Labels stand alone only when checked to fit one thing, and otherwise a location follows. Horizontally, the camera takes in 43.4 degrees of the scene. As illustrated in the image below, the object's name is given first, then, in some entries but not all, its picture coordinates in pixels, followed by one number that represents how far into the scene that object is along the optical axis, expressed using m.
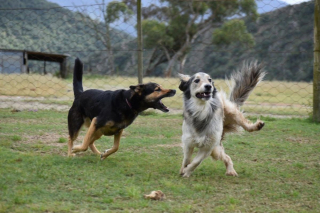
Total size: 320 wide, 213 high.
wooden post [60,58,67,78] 29.02
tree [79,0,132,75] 19.25
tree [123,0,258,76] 34.09
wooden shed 23.00
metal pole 9.80
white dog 4.62
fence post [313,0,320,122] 8.48
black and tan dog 5.24
